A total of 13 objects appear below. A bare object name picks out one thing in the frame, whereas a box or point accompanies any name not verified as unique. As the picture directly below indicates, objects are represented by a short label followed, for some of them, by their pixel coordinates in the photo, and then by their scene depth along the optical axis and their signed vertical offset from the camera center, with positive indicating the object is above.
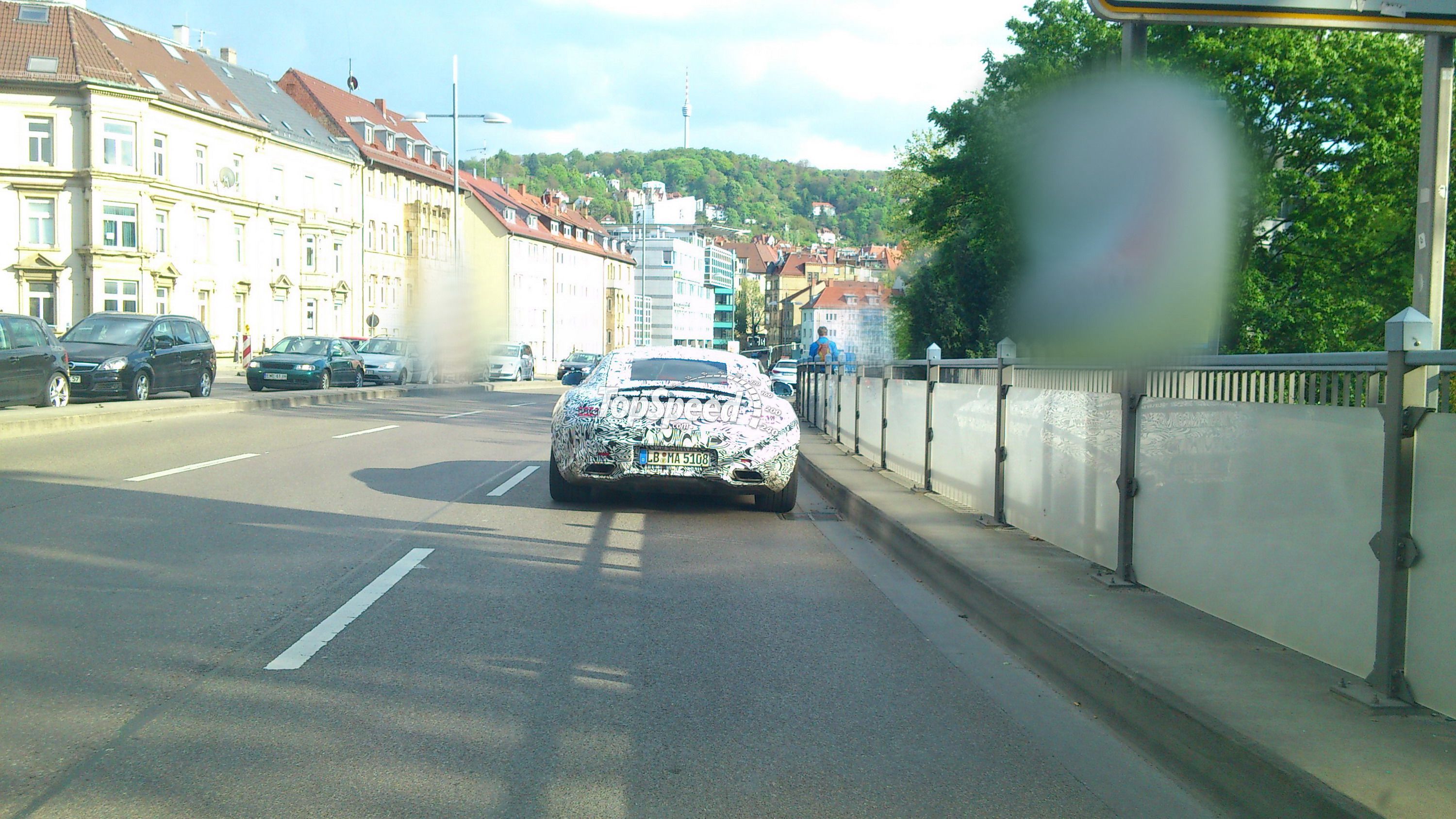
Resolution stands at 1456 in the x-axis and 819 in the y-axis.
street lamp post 38.16 +7.50
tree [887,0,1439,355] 32.91 +5.26
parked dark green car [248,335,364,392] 30.94 -0.54
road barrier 4.12 -0.61
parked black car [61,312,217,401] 21.36 -0.23
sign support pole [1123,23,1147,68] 6.56 +1.73
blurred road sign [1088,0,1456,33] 6.14 +1.80
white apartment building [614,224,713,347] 117.81 +6.94
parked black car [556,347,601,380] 55.06 -0.54
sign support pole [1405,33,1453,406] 6.27 +0.98
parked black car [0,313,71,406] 17.95 -0.36
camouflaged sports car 9.45 -0.70
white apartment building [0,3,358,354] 47.47 +6.97
